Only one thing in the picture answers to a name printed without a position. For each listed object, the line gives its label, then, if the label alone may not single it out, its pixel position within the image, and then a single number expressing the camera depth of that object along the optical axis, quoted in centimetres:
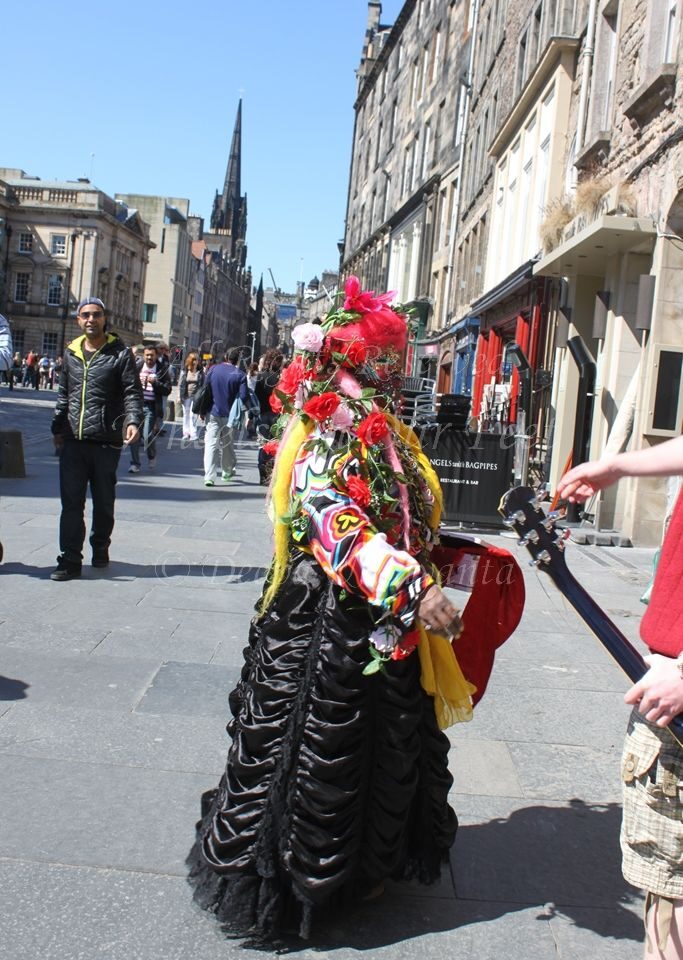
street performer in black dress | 267
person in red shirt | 214
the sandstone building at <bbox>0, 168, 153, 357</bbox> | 8406
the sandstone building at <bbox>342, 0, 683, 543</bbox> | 1109
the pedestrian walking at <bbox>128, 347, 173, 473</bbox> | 1477
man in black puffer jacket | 724
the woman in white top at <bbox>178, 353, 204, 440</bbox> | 2012
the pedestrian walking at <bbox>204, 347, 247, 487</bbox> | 1396
